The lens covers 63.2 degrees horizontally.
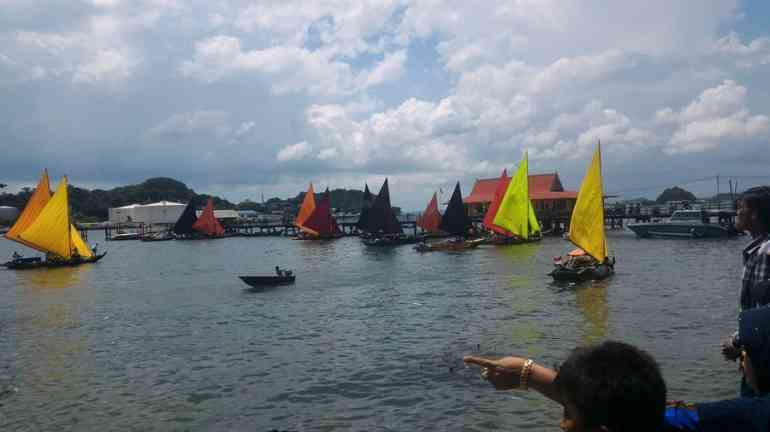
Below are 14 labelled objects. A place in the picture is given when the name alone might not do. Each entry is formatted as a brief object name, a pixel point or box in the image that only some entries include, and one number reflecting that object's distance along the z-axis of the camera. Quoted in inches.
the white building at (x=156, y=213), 6274.1
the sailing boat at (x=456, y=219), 2706.7
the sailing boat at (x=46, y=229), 1991.9
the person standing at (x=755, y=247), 182.7
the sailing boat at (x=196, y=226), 4183.1
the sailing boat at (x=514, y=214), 2415.1
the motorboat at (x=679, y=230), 2583.7
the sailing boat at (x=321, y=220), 3631.9
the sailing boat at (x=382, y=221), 3016.7
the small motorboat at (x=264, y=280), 1348.4
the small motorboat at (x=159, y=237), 4166.1
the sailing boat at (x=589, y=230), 1243.2
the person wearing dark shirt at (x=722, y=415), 101.5
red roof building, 3437.5
